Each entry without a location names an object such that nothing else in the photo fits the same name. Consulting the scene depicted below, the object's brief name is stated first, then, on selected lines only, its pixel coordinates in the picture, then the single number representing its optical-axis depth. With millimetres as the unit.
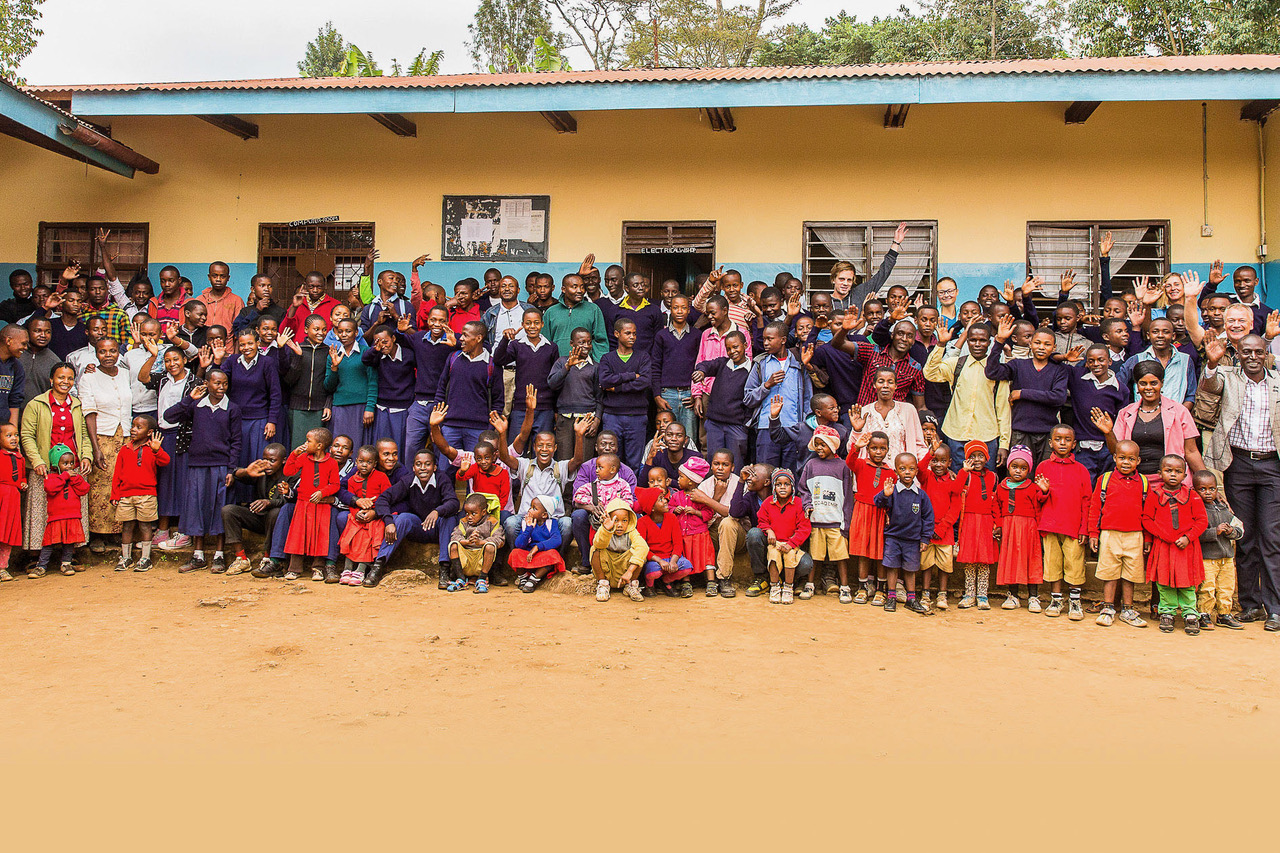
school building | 8555
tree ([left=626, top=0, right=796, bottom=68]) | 25516
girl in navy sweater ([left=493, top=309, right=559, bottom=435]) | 7148
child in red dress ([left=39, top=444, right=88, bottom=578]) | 6887
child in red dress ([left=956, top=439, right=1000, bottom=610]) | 6051
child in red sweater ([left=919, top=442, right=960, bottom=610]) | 6055
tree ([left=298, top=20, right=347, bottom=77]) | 32656
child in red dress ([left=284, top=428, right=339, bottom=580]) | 6633
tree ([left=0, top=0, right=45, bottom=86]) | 18875
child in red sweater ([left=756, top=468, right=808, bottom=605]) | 6168
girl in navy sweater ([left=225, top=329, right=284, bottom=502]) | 7254
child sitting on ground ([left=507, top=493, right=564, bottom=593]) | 6363
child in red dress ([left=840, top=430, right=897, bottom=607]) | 6129
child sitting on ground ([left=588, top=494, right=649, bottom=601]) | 6137
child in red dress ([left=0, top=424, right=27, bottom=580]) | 6688
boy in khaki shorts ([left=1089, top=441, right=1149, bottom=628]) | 5688
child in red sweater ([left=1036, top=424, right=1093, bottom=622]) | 5879
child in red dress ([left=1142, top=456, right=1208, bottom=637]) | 5551
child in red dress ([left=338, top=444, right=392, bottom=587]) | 6555
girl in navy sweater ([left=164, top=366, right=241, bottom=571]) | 7008
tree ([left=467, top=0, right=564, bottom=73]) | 28250
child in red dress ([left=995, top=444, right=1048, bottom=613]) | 5988
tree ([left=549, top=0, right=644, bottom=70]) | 26703
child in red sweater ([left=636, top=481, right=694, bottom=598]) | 6230
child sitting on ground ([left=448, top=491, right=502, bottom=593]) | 6391
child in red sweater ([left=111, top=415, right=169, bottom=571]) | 7031
